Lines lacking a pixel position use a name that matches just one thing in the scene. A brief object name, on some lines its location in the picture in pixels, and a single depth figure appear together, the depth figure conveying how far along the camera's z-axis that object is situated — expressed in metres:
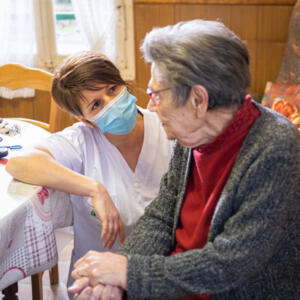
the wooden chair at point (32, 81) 1.97
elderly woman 0.92
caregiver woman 1.31
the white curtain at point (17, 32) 2.98
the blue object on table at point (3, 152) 1.49
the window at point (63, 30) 2.98
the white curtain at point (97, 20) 2.96
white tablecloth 1.13
